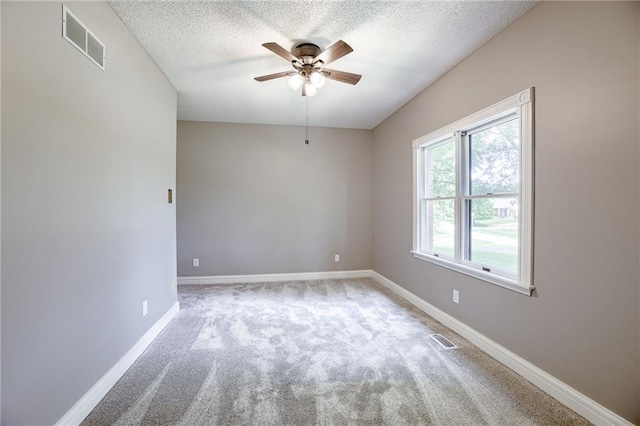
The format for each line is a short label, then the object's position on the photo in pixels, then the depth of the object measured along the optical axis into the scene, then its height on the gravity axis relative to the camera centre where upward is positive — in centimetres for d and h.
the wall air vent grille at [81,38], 147 +104
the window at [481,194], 194 +18
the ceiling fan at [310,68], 215 +125
